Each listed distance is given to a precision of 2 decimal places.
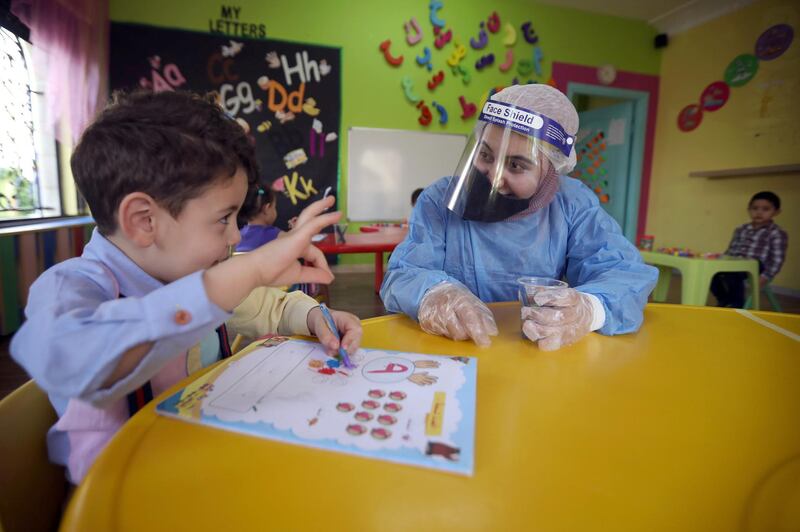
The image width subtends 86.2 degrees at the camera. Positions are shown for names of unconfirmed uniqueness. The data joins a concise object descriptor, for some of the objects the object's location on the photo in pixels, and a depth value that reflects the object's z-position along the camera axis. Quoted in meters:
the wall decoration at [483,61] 4.48
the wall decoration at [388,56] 4.21
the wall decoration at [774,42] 3.83
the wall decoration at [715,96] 4.37
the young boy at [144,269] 0.41
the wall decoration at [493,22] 4.46
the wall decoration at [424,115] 4.41
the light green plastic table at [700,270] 2.64
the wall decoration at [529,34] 4.58
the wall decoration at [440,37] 4.33
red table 2.45
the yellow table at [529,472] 0.34
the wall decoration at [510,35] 4.50
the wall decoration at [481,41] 4.44
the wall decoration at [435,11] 4.25
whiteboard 4.36
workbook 0.42
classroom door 5.21
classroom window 2.70
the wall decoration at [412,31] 4.24
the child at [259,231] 2.22
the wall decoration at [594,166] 5.49
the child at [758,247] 3.02
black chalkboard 3.75
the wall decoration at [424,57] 4.32
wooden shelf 3.71
